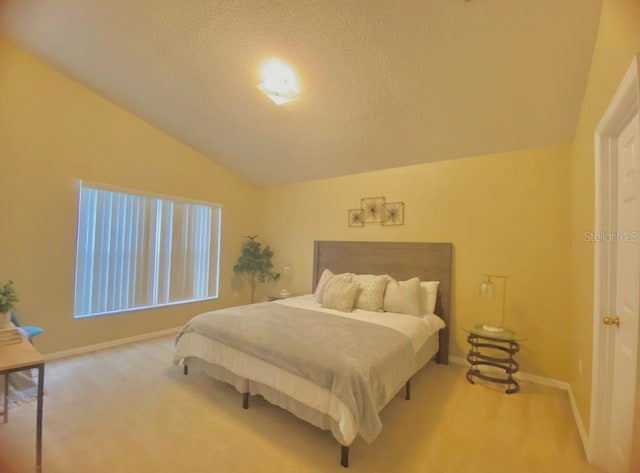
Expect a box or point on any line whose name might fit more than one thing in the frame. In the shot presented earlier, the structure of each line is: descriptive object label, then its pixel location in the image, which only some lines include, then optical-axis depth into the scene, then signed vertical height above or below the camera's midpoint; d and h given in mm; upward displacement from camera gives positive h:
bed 1751 -822
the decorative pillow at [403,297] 3094 -584
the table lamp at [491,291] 2846 -441
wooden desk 1444 -672
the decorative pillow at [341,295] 3207 -603
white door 1428 -258
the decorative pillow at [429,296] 3238 -578
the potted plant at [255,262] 4965 -396
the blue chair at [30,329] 2532 -874
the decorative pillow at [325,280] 3534 -491
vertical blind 3455 -190
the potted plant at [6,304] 1867 -469
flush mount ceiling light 2607 +1511
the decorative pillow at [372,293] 3230 -571
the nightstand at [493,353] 2650 -1074
